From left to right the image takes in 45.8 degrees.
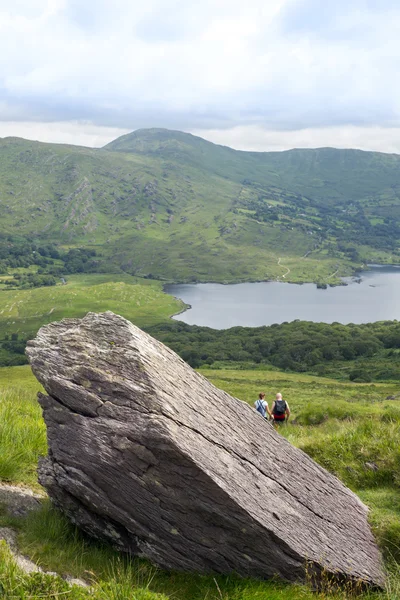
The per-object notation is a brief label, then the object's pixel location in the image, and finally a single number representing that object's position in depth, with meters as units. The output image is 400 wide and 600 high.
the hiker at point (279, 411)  21.11
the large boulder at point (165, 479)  9.08
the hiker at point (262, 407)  20.28
